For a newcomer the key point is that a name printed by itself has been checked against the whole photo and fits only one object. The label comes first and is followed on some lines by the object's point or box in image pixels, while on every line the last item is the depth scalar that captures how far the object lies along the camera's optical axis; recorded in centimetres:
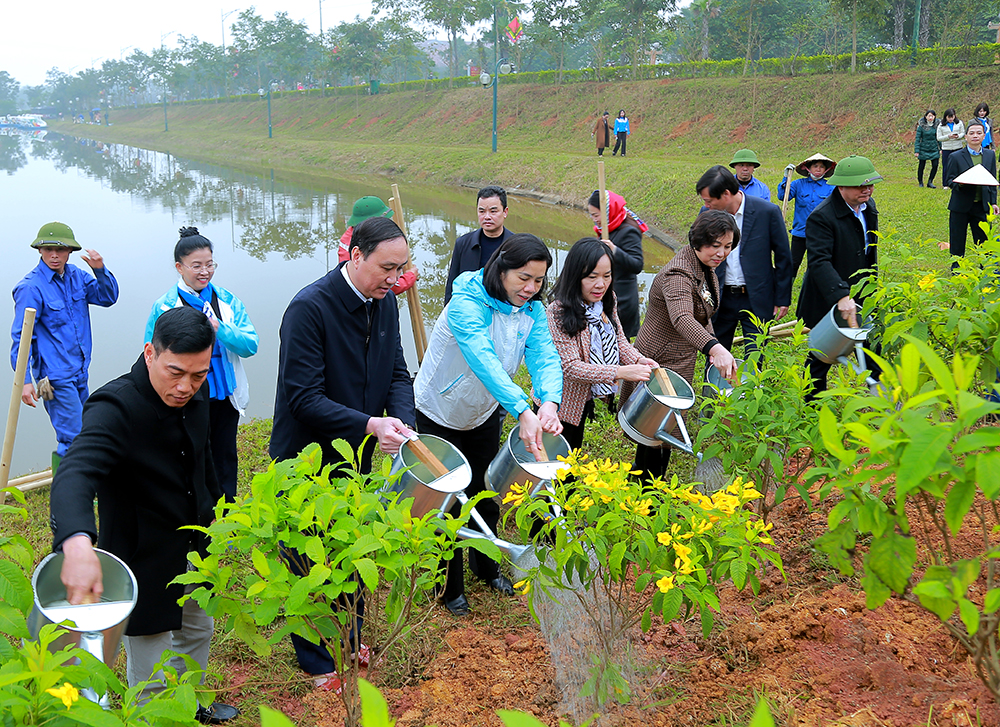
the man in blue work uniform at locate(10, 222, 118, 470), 413
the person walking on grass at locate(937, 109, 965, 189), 1205
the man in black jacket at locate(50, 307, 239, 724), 193
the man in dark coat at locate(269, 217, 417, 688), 251
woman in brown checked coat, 347
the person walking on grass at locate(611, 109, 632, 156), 2047
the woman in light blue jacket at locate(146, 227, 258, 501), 350
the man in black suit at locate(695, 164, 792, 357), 425
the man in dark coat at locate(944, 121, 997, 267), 710
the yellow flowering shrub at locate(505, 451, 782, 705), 181
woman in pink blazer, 321
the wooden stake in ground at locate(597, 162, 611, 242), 473
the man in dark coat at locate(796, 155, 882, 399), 396
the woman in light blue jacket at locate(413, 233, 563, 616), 272
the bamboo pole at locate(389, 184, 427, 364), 485
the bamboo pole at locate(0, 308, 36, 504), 376
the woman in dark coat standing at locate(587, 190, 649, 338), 481
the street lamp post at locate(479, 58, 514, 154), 2214
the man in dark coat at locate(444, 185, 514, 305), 464
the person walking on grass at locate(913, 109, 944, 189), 1289
